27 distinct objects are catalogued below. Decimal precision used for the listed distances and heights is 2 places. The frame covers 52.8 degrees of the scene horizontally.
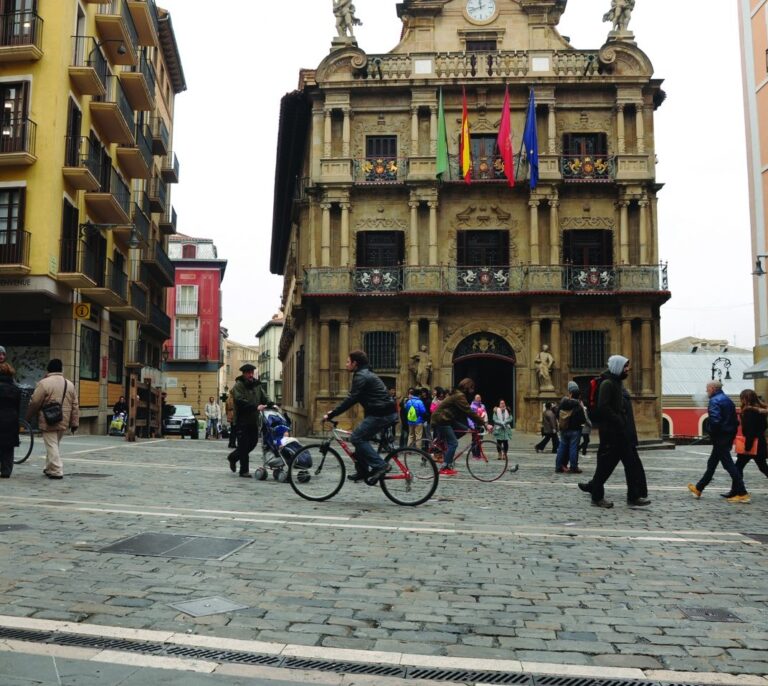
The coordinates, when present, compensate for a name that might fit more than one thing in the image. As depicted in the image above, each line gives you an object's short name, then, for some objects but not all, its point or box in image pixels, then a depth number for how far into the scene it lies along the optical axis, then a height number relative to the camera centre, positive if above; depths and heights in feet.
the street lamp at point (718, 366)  219.00 +11.28
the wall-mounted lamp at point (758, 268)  86.17 +15.60
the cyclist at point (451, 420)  42.98 -0.85
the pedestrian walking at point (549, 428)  68.08 -2.04
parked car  114.21 -2.88
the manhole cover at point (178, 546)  20.56 -3.94
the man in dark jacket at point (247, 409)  39.32 -0.23
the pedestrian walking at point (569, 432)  49.21 -1.75
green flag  96.43 +32.54
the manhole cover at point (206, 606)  15.21 -4.07
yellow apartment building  73.46 +22.66
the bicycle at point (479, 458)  44.39 -3.04
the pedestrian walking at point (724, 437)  35.32 -1.47
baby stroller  38.17 -1.66
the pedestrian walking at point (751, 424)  37.70 -0.92
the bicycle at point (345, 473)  31.07 -2.79
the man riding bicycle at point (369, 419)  30.89 -0.57
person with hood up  31.91 -1.36
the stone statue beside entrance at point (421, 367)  95.76 +4.68
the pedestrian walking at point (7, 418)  36.06 -0.64
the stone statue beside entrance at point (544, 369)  94.48 +4.38
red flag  95.40 +32.50
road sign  77.15 +9.32
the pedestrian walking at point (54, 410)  36.55 -0.27
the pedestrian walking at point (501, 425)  58.49 -1.57
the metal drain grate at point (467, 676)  11.95 -4.24
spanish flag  96.48 +32.28
